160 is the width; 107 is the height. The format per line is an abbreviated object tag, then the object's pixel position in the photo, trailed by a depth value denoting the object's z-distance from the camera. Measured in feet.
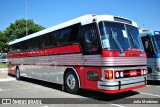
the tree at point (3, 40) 159.51
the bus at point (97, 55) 25.67
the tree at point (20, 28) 158.10
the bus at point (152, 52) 39.37
